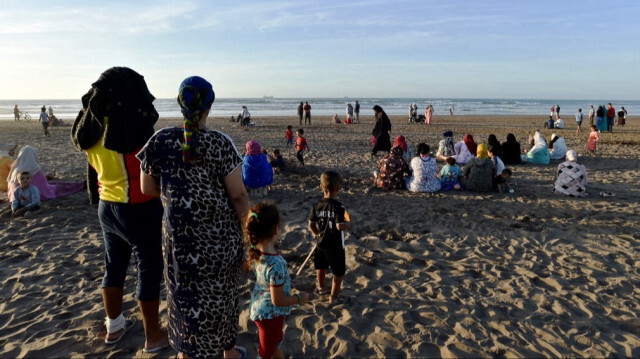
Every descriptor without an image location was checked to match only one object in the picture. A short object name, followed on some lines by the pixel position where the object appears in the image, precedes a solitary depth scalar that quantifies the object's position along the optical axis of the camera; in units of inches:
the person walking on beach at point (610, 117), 807.7
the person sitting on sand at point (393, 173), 328.2
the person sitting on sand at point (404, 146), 385.2
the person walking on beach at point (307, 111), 1004.6
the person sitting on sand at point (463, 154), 415.2
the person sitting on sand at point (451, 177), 327.9
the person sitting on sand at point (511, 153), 443.8
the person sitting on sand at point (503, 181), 316.2
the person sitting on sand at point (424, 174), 319.6
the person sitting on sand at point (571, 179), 299.0
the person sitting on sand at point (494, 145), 379.9
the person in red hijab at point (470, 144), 414.9
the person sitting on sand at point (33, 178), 264.2
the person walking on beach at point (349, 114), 1064.0
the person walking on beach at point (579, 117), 839.0
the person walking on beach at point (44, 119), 726.7
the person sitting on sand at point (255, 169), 298.8
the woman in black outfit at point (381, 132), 477.5
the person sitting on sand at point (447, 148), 456.7
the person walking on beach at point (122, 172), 102.3
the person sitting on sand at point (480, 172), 316.5
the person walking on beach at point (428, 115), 1066.7
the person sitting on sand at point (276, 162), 390.3
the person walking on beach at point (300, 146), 425.7
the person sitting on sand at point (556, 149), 467.5
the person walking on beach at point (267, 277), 96.9
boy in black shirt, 139.0
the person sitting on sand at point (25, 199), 252.7
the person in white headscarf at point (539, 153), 443.2
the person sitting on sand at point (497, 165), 328.5
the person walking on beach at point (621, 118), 973.1
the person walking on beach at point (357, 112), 1100.9
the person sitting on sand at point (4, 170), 297.1
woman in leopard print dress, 85.7
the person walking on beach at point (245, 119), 929.5
